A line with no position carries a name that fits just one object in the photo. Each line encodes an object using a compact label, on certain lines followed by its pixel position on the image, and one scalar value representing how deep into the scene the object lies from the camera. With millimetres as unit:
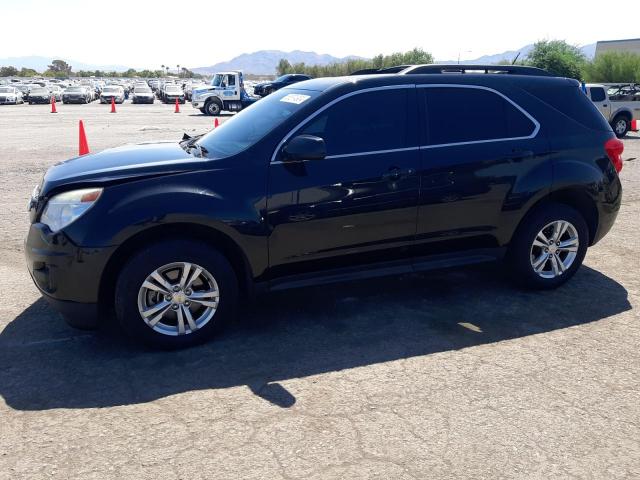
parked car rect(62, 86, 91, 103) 40250
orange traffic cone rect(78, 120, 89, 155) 11331
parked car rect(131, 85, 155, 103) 41469
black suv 3904
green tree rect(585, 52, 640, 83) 43812
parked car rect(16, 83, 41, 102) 41375
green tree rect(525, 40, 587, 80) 44875
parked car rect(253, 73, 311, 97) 27922
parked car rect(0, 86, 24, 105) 38906
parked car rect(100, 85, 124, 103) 41875
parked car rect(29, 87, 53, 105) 40084
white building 65812
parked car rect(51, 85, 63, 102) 44200
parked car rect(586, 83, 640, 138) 19453
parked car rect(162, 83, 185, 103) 41628
